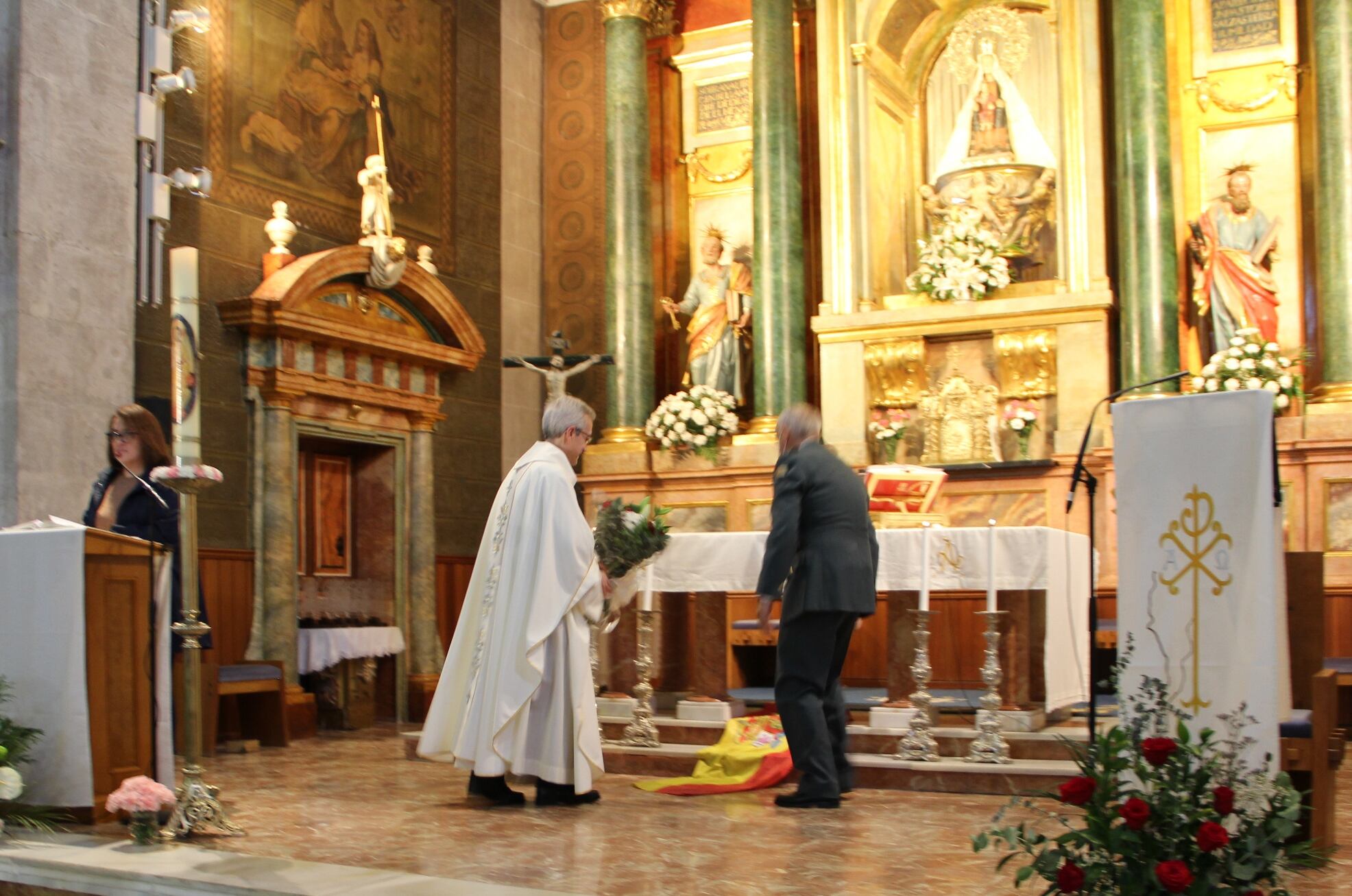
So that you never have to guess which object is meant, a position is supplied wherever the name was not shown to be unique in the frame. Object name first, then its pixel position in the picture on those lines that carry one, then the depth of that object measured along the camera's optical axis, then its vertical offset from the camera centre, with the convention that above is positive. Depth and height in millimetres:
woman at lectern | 5871 +278
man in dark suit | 5723 -161
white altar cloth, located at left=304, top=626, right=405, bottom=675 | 9758 -672
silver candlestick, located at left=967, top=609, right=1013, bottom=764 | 6414 -824
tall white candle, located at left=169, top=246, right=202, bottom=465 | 4520 +591
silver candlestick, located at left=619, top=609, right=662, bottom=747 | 7102 -865
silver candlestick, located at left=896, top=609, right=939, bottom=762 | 6484 -824
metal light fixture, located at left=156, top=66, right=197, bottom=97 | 8719 +2921
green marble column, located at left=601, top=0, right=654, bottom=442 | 11680 +2633
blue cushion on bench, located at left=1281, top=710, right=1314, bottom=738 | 4578 -631
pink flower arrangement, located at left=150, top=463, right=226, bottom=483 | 4598 +263
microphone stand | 4648 +184
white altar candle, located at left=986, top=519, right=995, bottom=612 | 6562 -145
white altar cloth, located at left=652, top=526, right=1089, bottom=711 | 6715 -134
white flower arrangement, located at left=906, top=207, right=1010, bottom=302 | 10336 +2044
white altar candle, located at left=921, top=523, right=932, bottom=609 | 6657 -154
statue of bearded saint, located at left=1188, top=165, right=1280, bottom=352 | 9773 +1902
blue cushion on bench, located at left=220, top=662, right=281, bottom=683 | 8452 -736
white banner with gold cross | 4055 -60
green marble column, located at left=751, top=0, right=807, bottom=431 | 11094 +2547
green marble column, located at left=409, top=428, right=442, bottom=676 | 10883 -116
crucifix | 10742 +1403
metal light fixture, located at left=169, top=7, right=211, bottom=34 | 9008 +3435
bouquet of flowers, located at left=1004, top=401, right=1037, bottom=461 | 10180 +855
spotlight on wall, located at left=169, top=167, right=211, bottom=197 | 8789 +2342
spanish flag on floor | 6309 -1005
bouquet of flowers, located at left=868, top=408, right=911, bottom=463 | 10547 +831
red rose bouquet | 3258 -695
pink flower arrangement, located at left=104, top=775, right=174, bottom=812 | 4723 -817
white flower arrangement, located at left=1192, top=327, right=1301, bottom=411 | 9258 +1083
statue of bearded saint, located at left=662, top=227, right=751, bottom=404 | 11570 +1871
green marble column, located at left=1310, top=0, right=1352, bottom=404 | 9352 +2259
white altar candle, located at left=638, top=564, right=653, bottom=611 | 7391 -250
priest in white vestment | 5621 -373
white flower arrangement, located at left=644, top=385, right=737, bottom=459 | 11055 +974
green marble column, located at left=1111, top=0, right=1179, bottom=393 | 9797 +2360
